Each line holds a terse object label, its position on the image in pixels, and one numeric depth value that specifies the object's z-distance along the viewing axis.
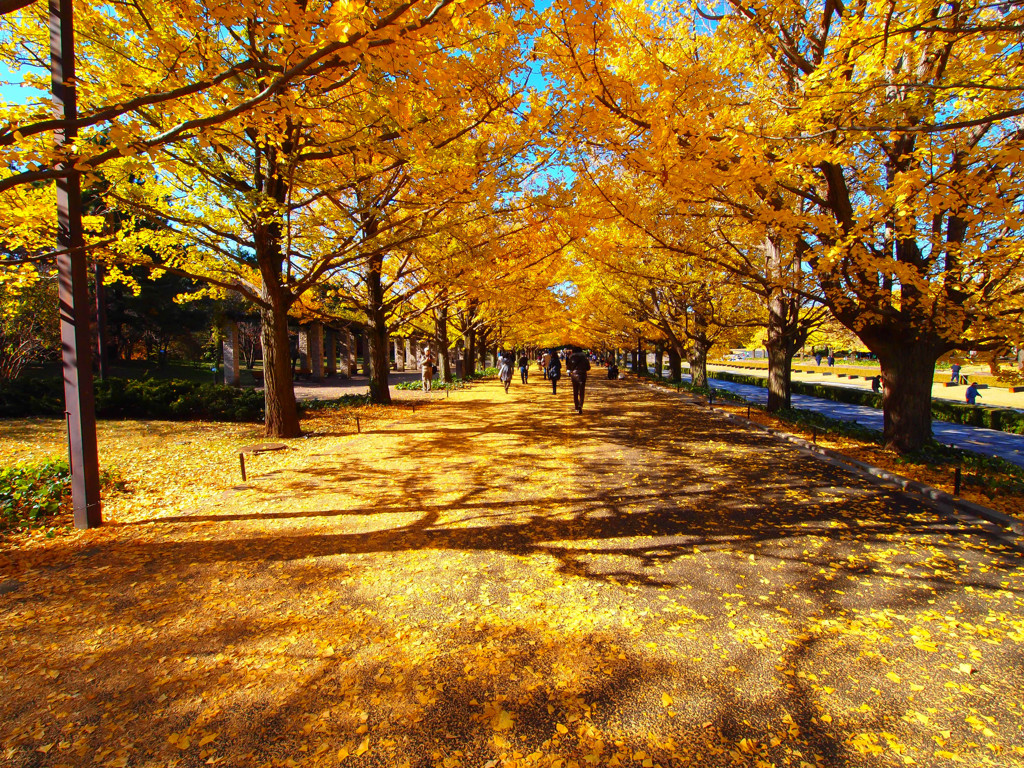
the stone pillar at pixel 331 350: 35.34
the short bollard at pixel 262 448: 7.95
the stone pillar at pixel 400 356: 50.29
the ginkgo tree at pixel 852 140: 5.30
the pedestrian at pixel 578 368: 12.93
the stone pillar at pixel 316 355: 30.27
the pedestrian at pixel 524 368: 25.12
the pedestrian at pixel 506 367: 20.38
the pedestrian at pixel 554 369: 18.86
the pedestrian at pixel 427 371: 18.92
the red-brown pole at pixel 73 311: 4.59
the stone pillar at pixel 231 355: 26.62
